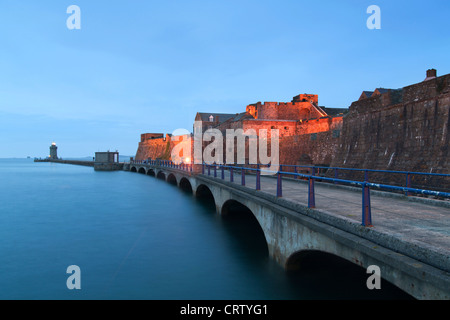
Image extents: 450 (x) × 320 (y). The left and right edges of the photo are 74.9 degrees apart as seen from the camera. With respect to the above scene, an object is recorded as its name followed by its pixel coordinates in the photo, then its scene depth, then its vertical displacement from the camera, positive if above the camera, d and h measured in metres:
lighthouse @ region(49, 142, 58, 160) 142.62 +2.94
